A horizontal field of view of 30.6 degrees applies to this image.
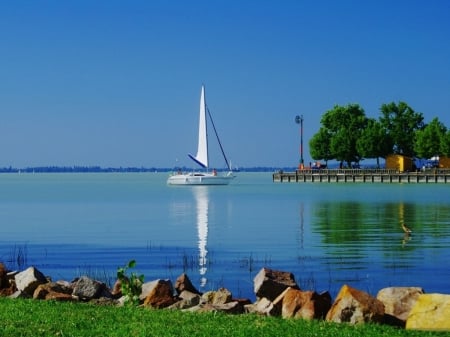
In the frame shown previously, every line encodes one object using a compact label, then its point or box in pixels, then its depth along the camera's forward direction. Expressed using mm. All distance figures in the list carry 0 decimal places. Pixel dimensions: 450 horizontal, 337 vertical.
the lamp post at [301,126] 164125
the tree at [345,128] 154875
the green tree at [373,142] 152125
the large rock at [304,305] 16578
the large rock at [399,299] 17078
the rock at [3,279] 21078
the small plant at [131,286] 17766
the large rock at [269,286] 19344
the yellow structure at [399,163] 158000
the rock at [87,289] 19609
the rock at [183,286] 21500
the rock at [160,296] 18453
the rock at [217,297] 19344
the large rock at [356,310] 15766
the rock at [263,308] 17328
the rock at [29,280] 19719
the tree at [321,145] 158750
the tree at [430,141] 149125
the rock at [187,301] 18288
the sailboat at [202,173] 133250
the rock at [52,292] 18594
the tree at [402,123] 159000
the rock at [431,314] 15078
